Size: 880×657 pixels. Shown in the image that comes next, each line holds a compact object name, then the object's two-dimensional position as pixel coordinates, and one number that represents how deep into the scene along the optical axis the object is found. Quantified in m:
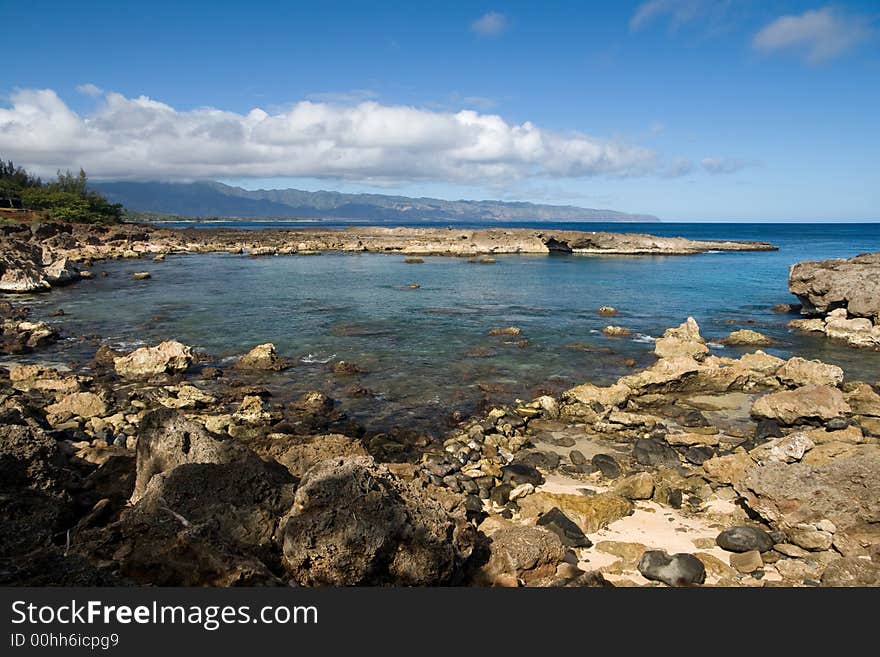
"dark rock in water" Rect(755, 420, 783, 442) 15.25
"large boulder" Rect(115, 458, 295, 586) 6.12
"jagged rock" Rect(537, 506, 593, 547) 9.40
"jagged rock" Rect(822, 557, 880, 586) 7.75
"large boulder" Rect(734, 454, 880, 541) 9.35
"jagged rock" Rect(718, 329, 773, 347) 28.21
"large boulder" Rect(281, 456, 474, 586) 6.60
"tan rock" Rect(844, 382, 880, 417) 16.52
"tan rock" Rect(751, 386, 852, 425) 15.57
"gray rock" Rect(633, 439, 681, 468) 13.48
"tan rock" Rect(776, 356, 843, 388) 19.36
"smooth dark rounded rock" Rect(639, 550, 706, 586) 8.22
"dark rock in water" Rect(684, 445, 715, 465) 13.61
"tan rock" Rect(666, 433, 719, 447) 14.81
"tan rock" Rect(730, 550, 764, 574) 8.60
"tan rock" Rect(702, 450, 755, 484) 11.96
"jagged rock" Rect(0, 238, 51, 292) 40.31
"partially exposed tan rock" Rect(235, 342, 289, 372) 21.56
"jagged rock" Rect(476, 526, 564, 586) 7.99
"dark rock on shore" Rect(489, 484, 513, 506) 11.23
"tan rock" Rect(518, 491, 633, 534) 10.05
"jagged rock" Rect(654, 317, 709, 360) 23.05
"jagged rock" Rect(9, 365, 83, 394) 17.88
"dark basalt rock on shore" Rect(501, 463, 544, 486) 12.29
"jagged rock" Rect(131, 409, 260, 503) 8.78
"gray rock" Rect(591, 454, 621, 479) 12.80
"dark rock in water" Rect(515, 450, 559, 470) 13.41
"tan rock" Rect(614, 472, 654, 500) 11.23
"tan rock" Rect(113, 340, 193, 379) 20.09
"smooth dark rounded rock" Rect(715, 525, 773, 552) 9.12
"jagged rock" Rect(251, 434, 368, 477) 10.89
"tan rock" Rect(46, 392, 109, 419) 15.27
